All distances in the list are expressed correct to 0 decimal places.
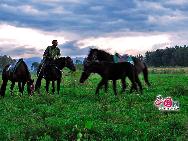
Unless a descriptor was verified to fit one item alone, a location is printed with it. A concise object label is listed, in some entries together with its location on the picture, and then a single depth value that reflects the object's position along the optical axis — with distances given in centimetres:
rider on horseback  2658
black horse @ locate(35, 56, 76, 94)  2644
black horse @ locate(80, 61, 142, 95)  2517
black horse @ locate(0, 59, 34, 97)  2592
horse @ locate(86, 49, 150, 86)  2634
